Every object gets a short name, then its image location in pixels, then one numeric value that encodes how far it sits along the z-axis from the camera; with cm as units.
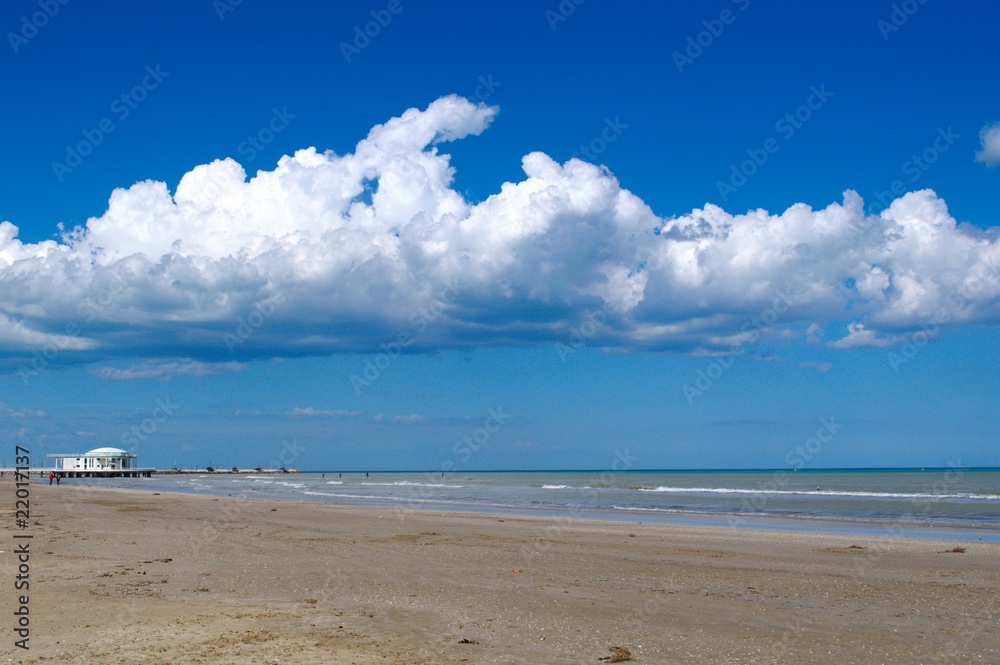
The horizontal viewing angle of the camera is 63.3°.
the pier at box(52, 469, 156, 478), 15150
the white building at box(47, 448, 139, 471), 15588
